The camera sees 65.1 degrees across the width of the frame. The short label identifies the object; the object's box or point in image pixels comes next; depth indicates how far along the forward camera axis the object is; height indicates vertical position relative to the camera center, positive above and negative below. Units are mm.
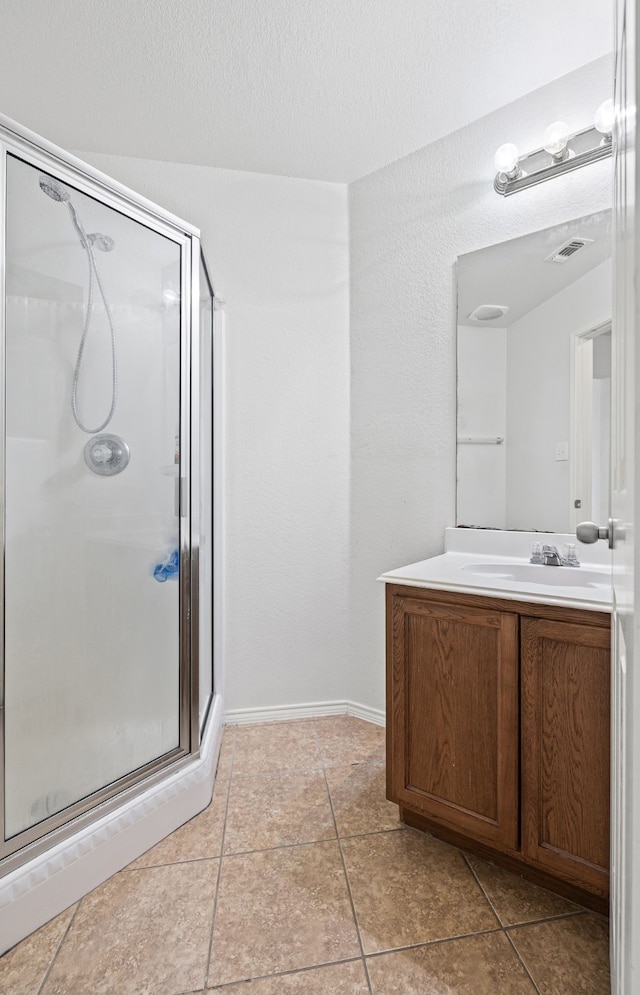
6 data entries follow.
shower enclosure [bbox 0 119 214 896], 1301 +3
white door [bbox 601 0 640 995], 427 -12
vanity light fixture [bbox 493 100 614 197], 1630 +1190
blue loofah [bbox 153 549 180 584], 1691 -243
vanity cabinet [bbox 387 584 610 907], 1187 -611
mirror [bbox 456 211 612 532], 1684 +431
